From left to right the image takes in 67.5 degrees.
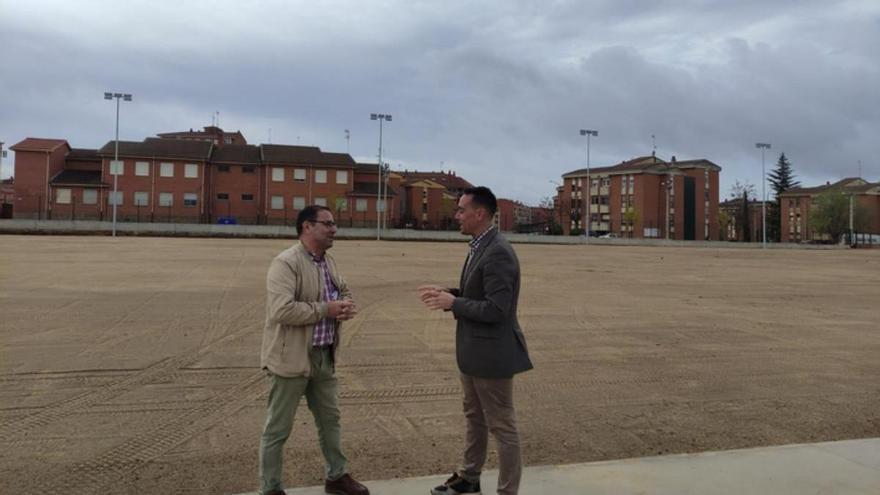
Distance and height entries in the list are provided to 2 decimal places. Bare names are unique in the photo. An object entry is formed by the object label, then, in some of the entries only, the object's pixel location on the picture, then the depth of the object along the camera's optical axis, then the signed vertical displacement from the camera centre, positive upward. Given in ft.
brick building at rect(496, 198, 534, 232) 422.41 +20.96
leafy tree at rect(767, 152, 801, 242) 403.36 +40.96
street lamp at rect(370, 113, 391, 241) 227.20 +43.07
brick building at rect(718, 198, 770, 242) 376.93 +14.70
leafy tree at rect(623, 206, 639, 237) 323.37 +13.36
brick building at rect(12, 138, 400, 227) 215.10 +19.68
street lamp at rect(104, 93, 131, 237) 193.26 +41.77
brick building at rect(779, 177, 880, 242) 380.37 +25.49
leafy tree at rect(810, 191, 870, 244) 324.60 +15.61
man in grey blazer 12.51 -1.54
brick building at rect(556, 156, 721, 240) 325.21 +22.47
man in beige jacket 12.95 -2.07
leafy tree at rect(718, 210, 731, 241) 375.94 +13.00
